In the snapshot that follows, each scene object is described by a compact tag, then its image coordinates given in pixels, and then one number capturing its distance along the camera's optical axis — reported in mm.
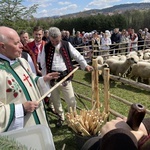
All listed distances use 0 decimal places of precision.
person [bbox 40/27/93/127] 3971
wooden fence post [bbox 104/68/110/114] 3828
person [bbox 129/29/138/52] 12627
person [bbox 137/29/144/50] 13683
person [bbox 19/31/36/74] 4688
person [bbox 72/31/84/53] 12799
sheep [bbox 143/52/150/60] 10571
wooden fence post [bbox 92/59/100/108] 4035
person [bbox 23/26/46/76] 4594
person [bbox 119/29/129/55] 12837
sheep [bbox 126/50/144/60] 10484
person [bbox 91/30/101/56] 12008
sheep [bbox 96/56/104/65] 9811
